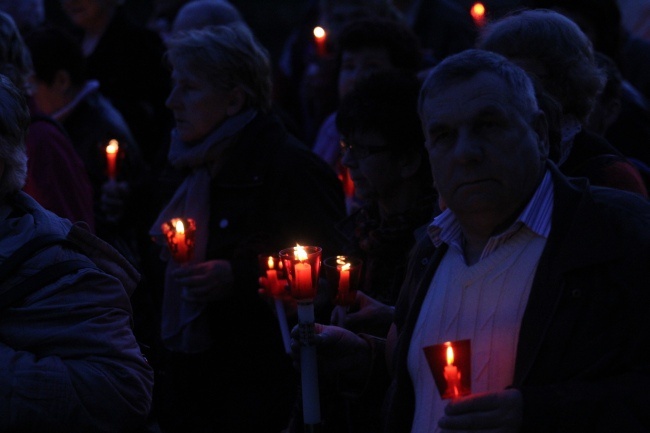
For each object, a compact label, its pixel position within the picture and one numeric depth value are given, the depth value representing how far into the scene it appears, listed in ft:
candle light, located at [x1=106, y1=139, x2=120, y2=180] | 32.73
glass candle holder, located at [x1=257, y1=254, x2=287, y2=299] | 21.91
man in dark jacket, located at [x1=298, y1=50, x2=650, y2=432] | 14.24
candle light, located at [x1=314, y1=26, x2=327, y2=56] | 40.11
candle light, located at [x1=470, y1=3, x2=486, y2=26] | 34.33
